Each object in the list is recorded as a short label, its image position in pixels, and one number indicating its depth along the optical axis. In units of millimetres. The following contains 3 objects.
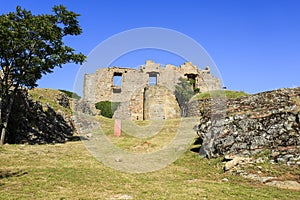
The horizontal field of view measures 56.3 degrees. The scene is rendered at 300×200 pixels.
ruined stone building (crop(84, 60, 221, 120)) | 32188
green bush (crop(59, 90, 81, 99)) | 35450
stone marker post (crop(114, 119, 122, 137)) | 20469
